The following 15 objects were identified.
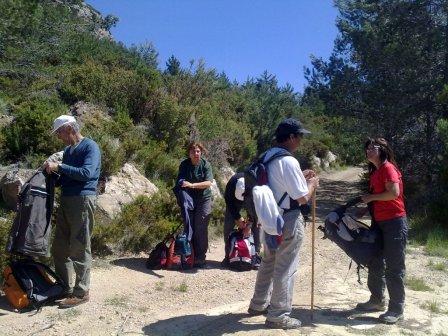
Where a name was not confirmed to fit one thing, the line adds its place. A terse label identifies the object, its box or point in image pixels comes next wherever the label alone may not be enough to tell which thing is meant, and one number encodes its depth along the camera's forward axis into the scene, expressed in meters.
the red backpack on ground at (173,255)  7.05
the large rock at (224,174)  12.21
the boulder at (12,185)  7.71
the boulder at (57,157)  7.27
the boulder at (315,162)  24.81
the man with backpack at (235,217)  6.92
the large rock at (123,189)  7.96
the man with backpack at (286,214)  4.56
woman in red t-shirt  5.03
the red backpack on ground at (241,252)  7.15
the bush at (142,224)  7.36
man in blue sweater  5.22
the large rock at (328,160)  26.57
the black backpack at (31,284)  5.21
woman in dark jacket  7.21
